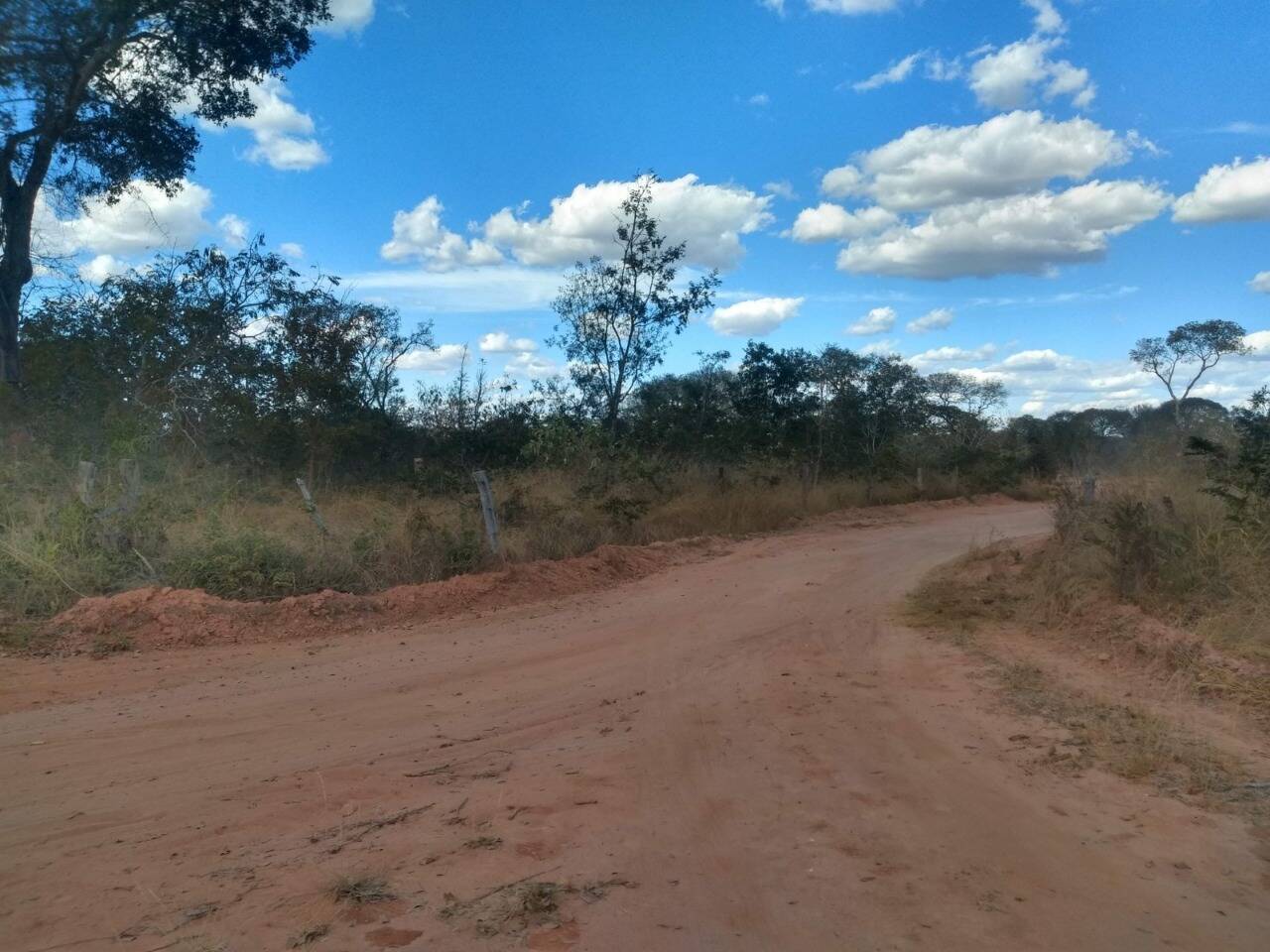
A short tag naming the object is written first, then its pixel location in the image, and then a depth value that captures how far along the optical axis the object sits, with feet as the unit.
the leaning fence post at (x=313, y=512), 37.53
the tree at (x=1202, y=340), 107.14
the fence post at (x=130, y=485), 35.22
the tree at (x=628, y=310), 71.41
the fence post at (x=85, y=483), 35.04
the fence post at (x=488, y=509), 39.99
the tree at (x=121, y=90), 52.29
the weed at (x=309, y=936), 11.27
